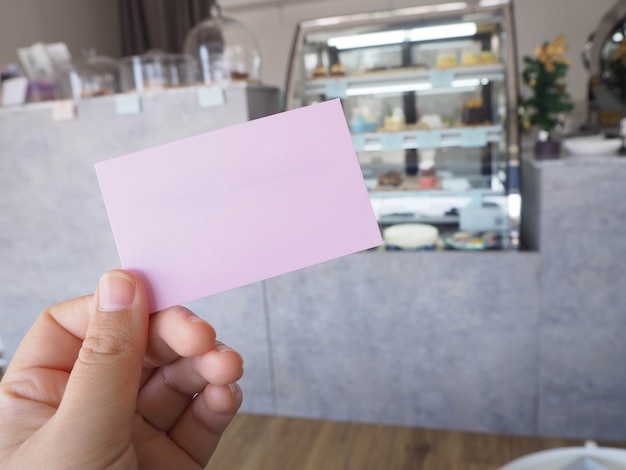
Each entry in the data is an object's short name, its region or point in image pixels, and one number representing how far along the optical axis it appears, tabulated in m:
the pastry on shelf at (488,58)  2.04
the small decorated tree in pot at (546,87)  2.07
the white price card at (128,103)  2.09
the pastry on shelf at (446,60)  2.07
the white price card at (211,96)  2.02
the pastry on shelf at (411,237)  2.16
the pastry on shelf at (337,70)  2.21
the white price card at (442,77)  2.04
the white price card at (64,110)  2.15
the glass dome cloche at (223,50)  2.19
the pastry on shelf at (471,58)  2.06
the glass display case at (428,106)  2.04
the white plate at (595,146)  1.90
